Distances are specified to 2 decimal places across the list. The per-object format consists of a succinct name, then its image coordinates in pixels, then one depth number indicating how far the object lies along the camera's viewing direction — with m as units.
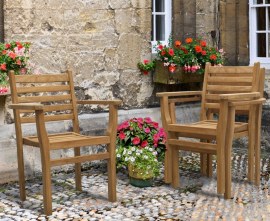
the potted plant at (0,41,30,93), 7.04
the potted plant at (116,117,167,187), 6.94
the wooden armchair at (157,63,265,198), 6.37
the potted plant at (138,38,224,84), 8.60
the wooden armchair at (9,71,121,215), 5.77
